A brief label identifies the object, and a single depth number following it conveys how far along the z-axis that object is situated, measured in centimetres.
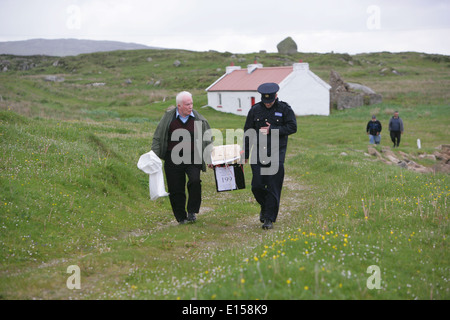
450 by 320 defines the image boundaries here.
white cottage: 4272
